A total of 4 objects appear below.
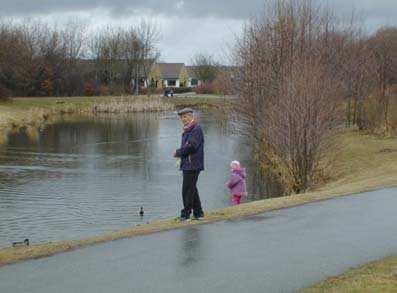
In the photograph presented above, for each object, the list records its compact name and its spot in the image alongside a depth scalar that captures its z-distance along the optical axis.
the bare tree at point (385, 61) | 33.47
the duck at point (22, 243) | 11.66
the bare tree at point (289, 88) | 20.34
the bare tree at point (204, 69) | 123.64
